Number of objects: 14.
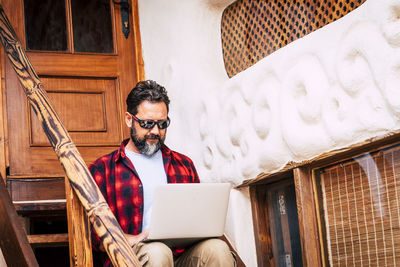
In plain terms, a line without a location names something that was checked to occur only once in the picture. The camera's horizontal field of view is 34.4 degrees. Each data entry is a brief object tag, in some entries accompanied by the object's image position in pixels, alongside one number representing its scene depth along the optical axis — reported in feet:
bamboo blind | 8.53
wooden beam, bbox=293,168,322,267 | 9.85
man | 9.23
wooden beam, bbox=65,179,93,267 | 7.63
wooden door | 13.08
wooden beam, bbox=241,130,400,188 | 8.25
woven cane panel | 10.03
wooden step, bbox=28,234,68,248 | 11.06
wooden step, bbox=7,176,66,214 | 12.50
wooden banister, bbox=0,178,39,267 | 8.35
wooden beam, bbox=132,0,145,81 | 14.30
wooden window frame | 9.43
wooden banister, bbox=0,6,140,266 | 6.84
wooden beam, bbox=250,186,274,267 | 11.27
